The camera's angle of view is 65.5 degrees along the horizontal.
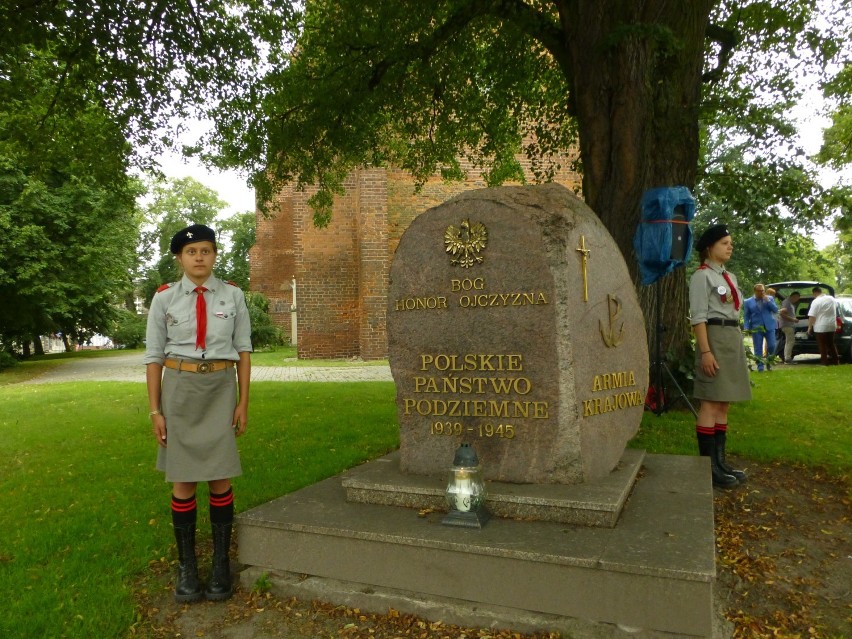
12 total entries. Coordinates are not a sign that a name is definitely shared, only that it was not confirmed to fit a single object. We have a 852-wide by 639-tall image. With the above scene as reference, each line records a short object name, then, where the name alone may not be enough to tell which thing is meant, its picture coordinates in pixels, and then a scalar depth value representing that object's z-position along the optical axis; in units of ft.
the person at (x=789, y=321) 50.90
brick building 58.03
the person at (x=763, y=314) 45.91
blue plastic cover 22.08
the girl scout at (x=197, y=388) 11.10
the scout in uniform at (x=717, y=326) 15.93
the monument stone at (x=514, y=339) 12.63
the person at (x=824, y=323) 45.70
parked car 49.01
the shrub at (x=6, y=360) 68.54
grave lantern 11.30
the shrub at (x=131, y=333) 130.84
